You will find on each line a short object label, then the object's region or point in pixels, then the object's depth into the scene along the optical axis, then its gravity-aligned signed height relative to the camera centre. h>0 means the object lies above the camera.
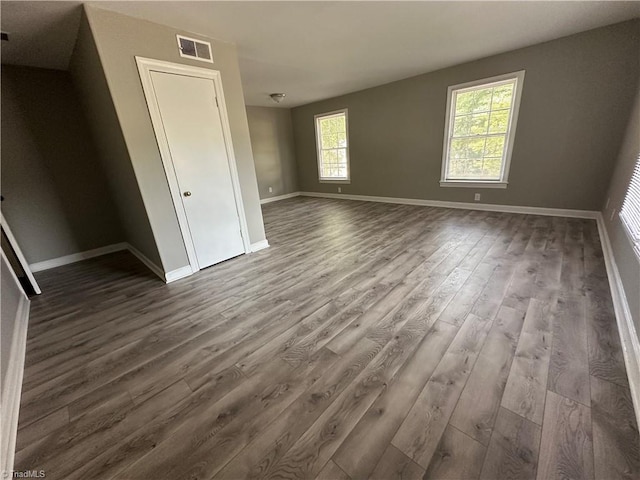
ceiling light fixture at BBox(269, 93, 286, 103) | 5.20 +1.13
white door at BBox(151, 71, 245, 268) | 2.63 -0.01
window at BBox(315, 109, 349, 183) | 6.50 +0.09
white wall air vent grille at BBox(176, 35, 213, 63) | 2.61 +1.13
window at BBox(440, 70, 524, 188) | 4.09 +0.12
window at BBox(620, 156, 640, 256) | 1.86 -0.68
